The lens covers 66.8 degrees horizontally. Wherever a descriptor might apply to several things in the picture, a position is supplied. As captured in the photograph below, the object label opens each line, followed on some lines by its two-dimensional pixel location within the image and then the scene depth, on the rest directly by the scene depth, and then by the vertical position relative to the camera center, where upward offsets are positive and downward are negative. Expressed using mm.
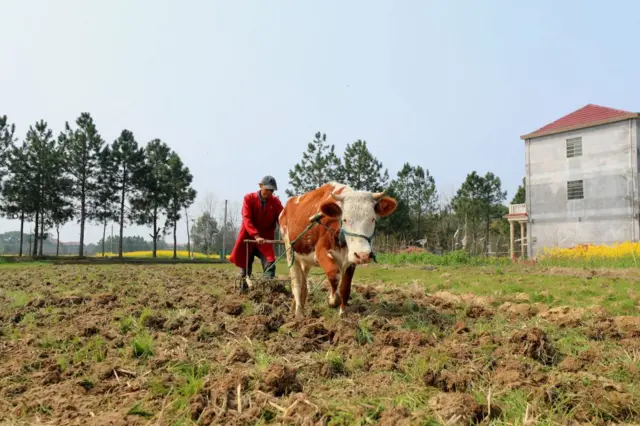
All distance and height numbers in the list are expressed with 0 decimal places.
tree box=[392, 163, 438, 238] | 50319 +5616
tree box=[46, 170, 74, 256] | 38625 +3814
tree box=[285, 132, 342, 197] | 43500 +6746
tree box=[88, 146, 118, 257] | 40812 +4504
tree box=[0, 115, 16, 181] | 35531 +7478
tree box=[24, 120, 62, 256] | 37688 +5996
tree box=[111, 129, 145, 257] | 41969 +6898
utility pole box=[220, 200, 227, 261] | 45709 +1922
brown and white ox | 5371 +130
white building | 25453 +3692
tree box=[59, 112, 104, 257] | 39656 +7248
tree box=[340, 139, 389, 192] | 43375 +6919
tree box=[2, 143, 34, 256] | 36844 +4412
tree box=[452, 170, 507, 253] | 47188 +4868
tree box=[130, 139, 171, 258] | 43125 +4515
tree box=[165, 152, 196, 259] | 45275 +5119
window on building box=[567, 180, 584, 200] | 27358 +3191
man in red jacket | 7672 +330
